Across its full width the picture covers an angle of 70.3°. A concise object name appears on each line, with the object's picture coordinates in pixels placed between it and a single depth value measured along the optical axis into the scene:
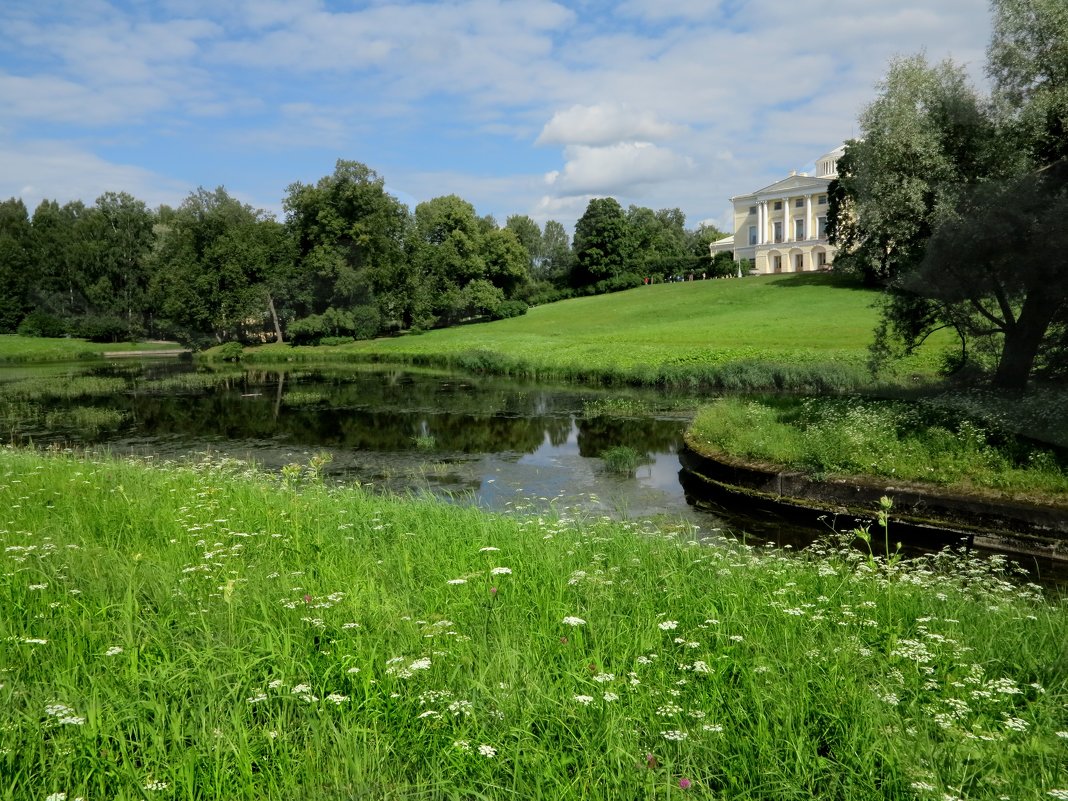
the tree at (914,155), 15.42
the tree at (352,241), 64.69
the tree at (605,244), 86.69
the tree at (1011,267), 13.17
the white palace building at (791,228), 87.81
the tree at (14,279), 74.44
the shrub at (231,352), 60.10
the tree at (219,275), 64.44
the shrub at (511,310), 70.88
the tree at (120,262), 74.81
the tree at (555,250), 111.31
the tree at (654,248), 89.19
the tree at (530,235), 115.68
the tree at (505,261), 74.62
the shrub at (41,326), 71.25
